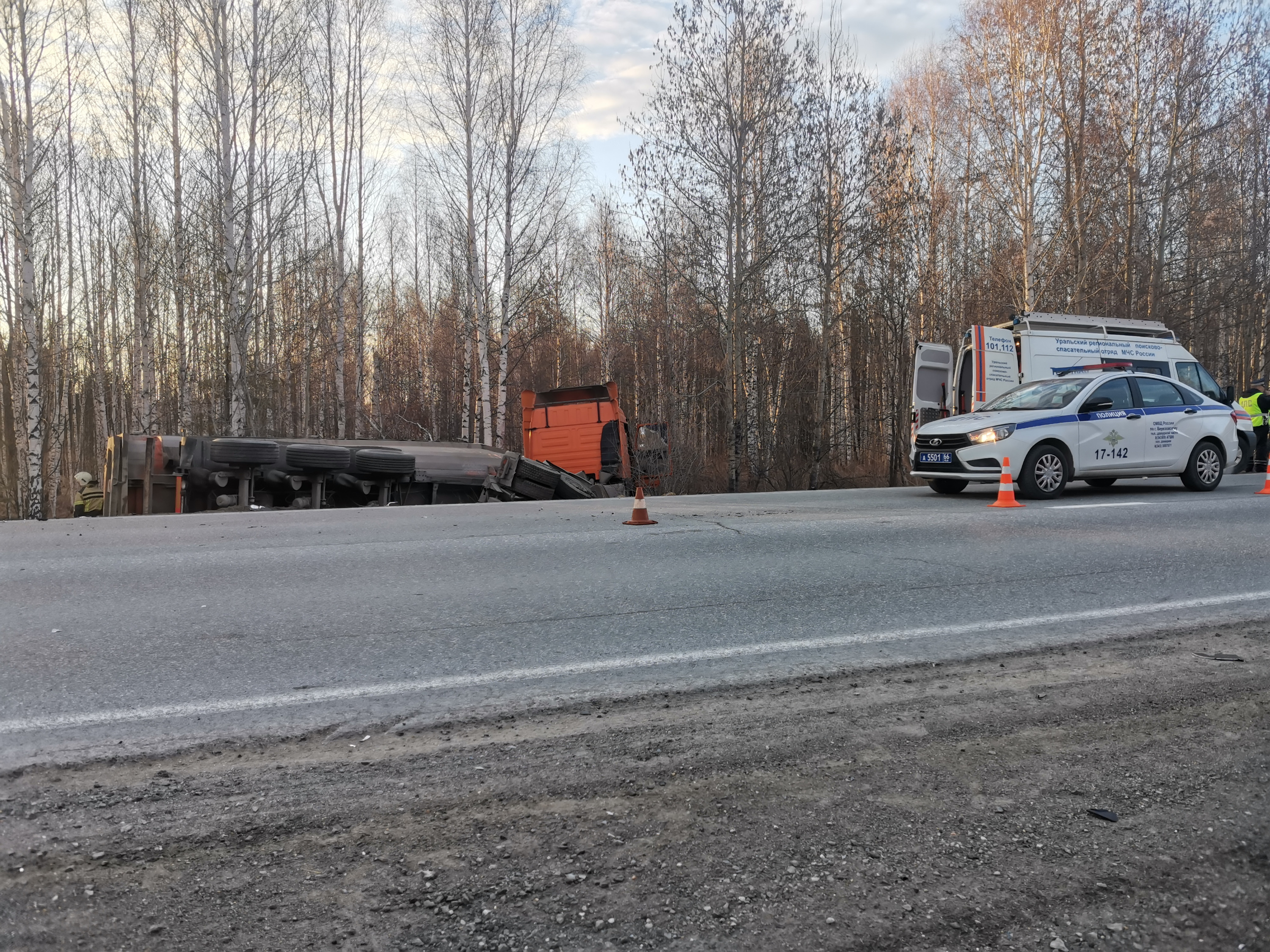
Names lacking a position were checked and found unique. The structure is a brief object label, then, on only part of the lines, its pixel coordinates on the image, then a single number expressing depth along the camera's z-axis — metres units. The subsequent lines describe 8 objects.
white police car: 10.38
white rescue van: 14.09
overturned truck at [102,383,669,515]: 11.58
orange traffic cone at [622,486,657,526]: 8.27
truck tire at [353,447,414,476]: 12.23
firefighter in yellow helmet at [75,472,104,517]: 13.02
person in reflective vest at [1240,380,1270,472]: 18.03
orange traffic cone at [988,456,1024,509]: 9.63
